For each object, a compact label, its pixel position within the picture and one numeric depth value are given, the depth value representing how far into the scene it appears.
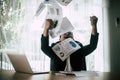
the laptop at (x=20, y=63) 1.37
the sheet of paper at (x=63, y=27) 2.13
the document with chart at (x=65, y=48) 2.08
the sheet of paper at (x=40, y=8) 2.27
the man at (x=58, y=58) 2.24
